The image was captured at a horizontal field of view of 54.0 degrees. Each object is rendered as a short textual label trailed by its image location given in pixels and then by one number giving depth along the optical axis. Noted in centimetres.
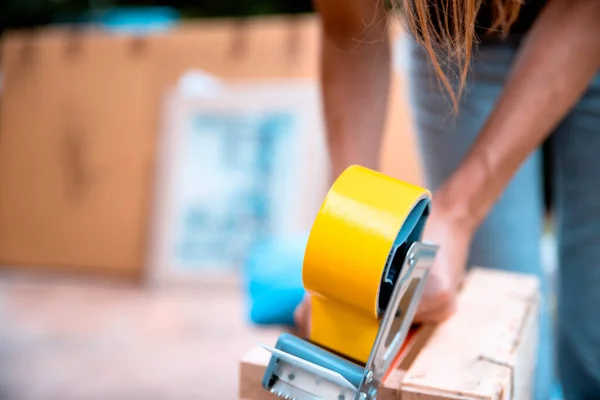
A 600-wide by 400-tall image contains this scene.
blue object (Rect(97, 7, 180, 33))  225
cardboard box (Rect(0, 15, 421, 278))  212
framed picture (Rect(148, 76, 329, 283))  196
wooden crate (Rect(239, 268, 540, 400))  42
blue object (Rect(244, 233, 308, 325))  108
